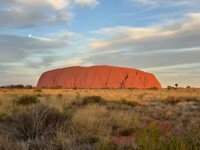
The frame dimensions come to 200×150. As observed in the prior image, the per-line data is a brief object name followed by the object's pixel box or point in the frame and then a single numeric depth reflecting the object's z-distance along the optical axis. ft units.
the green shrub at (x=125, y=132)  34.75
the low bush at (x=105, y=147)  20.01
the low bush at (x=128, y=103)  75.16
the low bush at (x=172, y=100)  92.53
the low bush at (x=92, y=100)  79.75
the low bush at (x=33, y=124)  30.45
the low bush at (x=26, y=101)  66.90
